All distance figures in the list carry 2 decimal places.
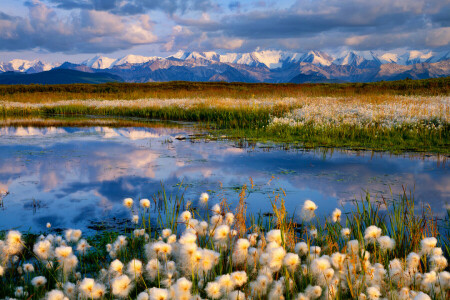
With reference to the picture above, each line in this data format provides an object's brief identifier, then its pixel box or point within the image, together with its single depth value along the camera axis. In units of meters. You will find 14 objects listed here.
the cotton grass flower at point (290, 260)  2.92
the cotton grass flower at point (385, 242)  3.36
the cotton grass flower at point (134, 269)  3.12
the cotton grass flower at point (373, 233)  3.23
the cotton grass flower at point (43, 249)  3.42
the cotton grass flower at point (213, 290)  2.68
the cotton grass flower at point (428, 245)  3.20
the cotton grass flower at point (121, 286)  2.78
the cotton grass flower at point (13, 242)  3.33
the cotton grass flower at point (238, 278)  2.82
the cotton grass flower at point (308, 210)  3.52
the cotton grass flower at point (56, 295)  2.69
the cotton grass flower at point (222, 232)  3.24
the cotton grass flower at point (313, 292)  2.85
